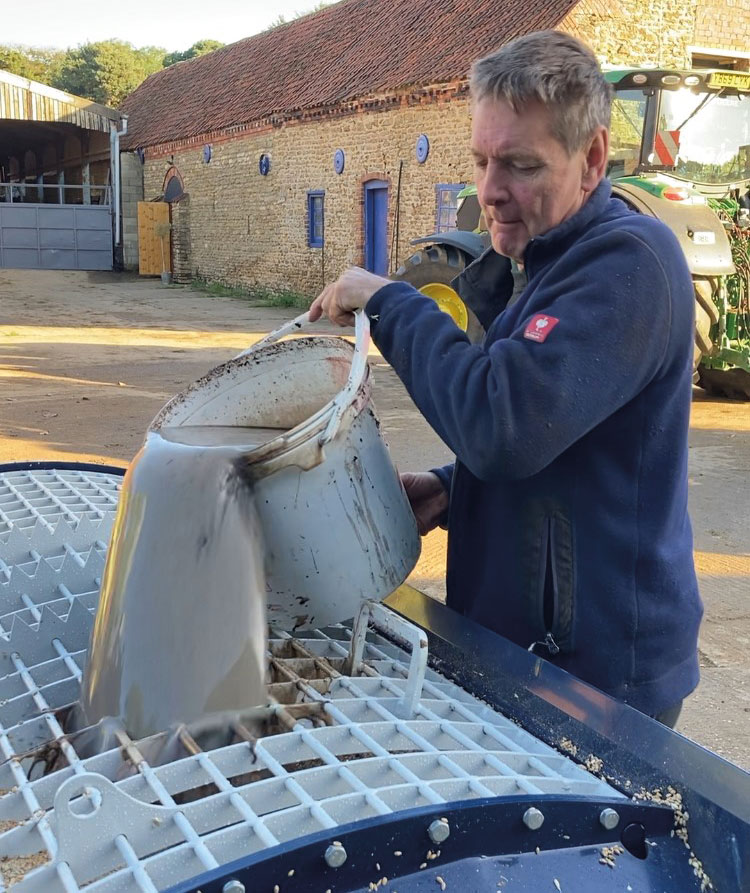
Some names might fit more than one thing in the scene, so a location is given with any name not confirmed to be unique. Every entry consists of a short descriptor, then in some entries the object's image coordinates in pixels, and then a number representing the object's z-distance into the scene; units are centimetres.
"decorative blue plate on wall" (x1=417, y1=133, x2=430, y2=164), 1409
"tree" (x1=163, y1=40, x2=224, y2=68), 5475
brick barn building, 1373
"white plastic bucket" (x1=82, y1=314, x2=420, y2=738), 121
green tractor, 714
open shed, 2264
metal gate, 2412
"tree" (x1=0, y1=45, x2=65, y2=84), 4666
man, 128
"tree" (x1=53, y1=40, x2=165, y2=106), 4453
